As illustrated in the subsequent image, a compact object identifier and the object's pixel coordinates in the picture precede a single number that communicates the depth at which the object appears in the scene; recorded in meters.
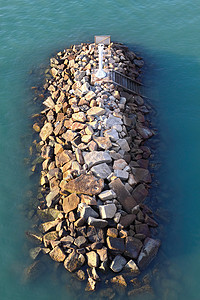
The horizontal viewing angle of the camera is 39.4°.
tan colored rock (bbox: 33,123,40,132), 15.84
